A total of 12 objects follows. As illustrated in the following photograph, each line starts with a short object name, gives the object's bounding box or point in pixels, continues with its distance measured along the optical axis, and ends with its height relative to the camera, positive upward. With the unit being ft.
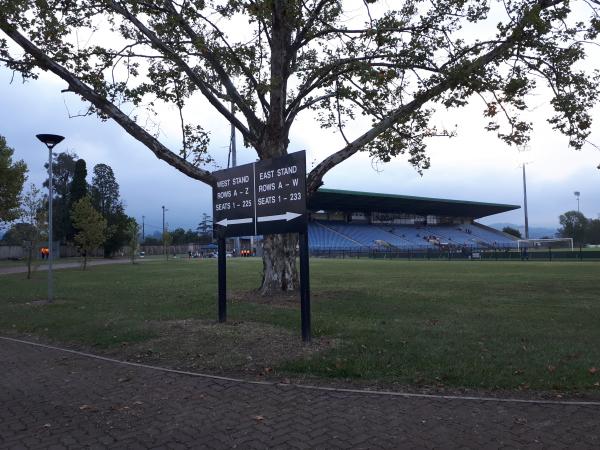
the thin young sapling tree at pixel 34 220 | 94.63 +5.85
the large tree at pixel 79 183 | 227.81 +30.37
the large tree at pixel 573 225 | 337.11 +12.10
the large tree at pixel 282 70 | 36.40 +13.87
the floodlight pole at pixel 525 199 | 248.93 +21.67
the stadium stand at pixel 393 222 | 247.09 +13.82
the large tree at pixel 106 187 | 296.71 +37.99
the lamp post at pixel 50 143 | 43.24 +9.26
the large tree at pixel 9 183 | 91.04 +12.48
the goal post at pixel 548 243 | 199.95 +0.25
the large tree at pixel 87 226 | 128.26 +6.22
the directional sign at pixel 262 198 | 25.05 +2.69
